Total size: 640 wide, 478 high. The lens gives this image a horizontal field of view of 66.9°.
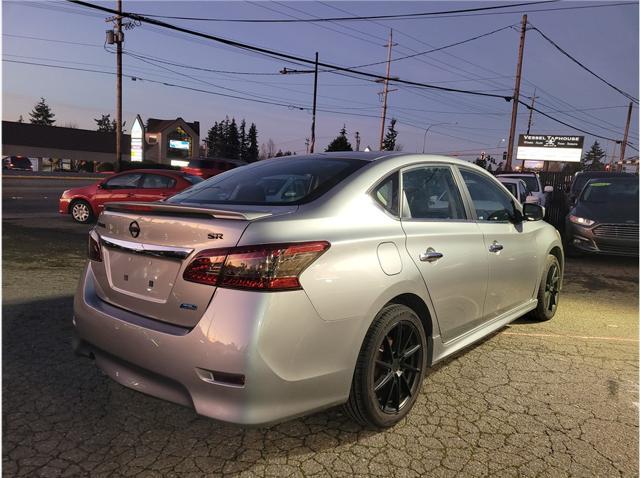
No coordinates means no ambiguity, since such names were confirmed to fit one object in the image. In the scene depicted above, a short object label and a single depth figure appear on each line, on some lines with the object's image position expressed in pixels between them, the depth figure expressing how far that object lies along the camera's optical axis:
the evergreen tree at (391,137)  55.38
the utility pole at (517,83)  28.95
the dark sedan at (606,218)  8.36
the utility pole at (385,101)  42.88
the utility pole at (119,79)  27.00
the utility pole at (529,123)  69.22
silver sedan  2.15
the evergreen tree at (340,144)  45.76
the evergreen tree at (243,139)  111.89
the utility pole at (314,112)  31.62
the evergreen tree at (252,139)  113.81
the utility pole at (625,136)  55.53
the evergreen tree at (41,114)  111.25
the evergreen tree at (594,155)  143.43
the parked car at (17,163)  44.03
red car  11.59
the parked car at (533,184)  14.36
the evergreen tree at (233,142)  106.88
